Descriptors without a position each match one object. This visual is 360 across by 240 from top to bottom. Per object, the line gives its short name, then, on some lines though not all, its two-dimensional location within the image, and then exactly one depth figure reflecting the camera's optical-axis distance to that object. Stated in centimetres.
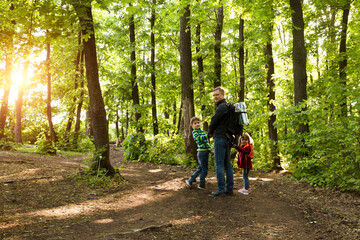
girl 679
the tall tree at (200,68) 1527
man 617
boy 682
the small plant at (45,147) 1502
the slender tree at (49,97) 1534
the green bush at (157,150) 1360
